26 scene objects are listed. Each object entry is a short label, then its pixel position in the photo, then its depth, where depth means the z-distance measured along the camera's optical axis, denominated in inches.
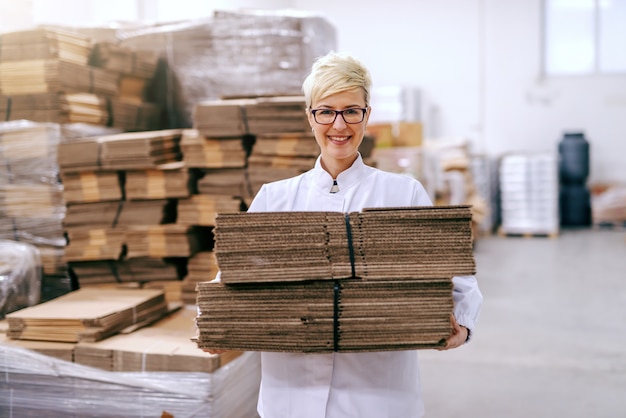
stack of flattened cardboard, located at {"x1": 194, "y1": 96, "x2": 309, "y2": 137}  170.2
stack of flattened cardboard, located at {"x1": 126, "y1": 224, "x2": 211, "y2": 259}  177.9
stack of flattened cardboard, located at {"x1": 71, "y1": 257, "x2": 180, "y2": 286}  182.5
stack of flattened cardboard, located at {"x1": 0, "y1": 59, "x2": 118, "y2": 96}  186.1
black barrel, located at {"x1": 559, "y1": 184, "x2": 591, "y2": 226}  508.1
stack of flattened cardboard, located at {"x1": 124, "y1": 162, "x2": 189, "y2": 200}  179.5
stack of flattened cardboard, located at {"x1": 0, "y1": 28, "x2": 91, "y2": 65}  186.9
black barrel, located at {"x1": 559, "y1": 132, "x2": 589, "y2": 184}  497.7
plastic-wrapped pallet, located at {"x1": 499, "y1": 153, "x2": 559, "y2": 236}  466.0
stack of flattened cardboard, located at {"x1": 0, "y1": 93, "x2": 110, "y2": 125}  186.5
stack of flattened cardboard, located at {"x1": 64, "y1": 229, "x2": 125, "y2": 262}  179.6
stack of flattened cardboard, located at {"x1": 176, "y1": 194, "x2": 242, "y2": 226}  178.2
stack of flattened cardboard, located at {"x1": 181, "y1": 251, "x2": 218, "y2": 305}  180.9
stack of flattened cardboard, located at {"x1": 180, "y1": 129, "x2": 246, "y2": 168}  176.9
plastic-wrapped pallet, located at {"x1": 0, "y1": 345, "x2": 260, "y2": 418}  133.3
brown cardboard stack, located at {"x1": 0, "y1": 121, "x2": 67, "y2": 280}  179.5
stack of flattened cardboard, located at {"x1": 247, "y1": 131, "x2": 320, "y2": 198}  171.5
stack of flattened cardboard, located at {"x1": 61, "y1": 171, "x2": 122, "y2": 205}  181.0
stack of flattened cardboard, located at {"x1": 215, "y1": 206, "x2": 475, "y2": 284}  71.7
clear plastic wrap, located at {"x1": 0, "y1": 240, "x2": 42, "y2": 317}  161.8
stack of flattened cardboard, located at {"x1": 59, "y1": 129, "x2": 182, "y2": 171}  175.2
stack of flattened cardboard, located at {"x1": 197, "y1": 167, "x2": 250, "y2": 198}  178.4
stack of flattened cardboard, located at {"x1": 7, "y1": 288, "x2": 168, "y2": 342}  140.9
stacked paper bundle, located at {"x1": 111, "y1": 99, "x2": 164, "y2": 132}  213.3
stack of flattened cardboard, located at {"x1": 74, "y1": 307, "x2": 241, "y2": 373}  132.8
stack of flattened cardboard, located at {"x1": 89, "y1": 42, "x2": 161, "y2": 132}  211.6
